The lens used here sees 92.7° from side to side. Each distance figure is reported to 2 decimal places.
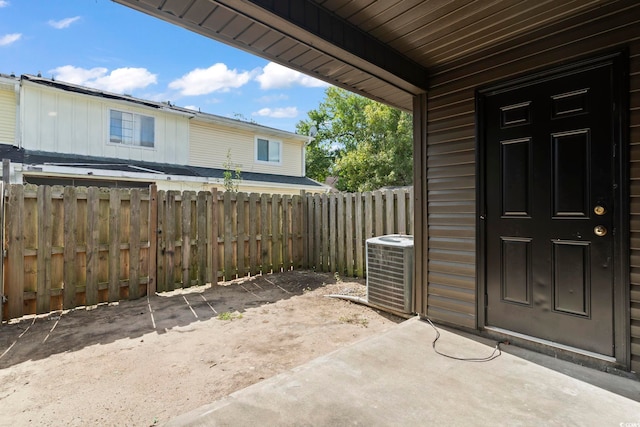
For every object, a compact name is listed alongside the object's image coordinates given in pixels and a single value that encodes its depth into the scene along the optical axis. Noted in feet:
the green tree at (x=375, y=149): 51.52
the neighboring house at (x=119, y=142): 26.12
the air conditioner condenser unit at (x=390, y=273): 11.50
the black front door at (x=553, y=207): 7.19
